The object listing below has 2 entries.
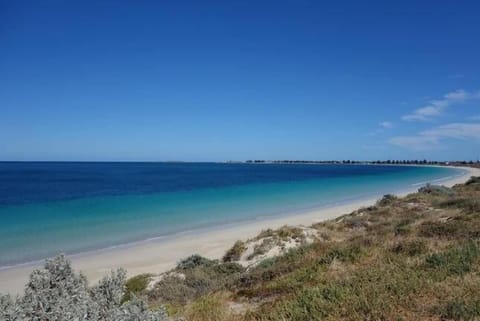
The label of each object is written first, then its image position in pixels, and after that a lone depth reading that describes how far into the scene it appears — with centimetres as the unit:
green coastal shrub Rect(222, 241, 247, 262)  1362
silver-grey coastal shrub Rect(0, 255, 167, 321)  313
